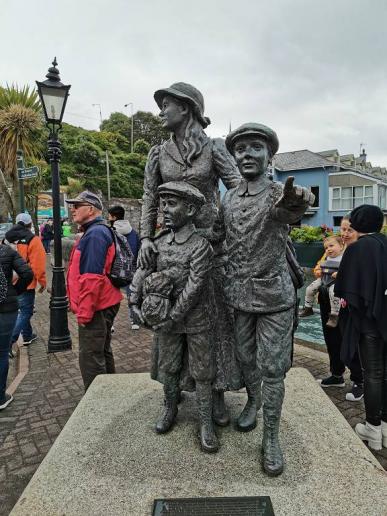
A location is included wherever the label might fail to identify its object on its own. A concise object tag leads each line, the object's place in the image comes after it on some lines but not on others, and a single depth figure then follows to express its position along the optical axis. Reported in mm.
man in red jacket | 3645
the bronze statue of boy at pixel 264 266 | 2297
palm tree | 14266
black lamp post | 6094
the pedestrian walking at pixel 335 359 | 4227
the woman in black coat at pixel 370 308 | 3208
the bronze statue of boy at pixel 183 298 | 2363
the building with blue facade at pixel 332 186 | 33353
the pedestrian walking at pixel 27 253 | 5984
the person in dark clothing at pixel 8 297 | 4016
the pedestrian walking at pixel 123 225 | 6105
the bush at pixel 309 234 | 15383
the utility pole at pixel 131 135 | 42819
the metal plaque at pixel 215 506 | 1960
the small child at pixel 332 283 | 4309
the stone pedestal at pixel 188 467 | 2021
